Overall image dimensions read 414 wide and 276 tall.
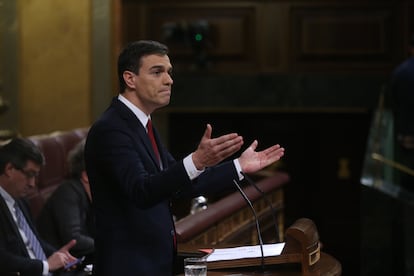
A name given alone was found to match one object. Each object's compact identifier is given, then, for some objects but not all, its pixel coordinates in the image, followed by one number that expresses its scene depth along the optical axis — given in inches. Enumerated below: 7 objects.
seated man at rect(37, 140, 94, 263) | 352.8
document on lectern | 232.5
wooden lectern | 228.7
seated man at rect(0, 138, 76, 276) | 299.0
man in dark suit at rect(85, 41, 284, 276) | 223.0
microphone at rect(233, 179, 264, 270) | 225.5
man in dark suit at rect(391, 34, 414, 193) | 553.9
